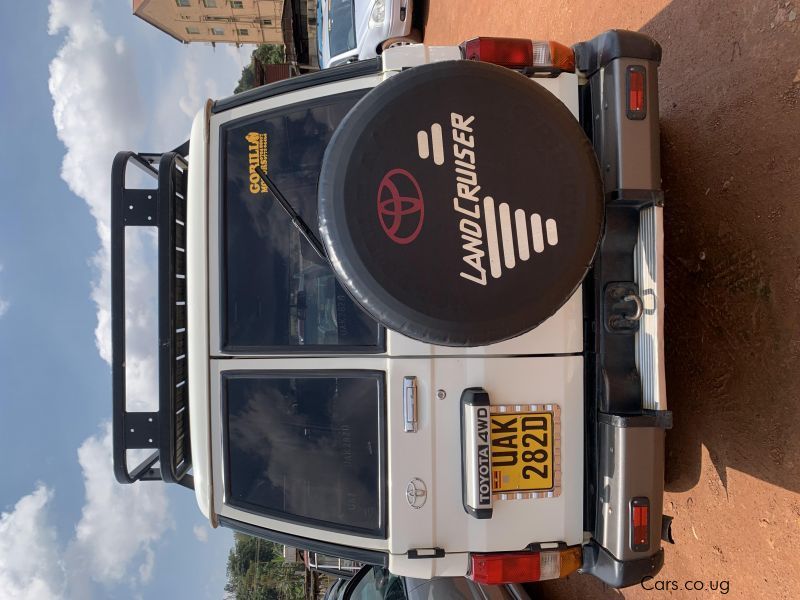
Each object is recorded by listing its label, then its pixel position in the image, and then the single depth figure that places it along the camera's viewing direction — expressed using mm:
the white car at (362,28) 6617
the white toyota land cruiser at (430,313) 1938
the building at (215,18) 24109
